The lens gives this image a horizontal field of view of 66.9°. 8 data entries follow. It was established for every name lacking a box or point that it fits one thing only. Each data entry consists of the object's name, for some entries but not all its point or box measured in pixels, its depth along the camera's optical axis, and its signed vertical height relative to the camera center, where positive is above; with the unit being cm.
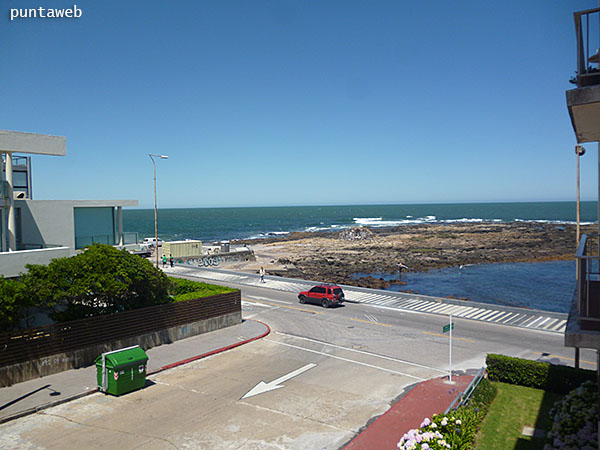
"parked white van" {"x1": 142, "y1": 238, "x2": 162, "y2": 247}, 7784 -461
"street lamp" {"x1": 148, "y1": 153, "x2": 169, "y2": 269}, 3212 +430
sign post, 1612 -426
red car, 3027 -563
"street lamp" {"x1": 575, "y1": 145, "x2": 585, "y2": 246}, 1759 +214
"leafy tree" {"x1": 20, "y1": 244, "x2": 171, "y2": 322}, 1712 -264
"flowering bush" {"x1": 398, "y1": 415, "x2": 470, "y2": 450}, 894 -464
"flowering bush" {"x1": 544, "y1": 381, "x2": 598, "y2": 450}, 895 -454
